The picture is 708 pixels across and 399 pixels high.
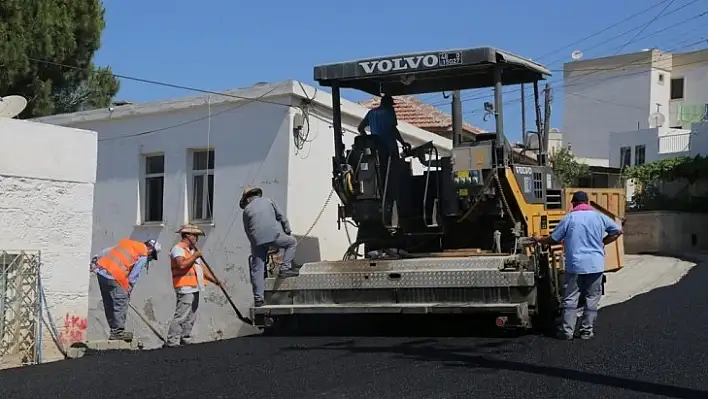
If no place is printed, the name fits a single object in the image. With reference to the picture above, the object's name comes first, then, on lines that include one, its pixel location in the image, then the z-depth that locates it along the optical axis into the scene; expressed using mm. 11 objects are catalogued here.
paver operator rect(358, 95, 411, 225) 9656
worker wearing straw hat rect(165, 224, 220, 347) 9414
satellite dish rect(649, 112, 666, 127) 37438
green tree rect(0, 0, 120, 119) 16625
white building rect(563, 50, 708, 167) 41562
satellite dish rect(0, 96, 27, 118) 9038
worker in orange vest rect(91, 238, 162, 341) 9547
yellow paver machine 8500
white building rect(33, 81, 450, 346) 13211
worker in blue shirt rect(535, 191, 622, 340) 8117
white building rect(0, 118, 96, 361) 8289
